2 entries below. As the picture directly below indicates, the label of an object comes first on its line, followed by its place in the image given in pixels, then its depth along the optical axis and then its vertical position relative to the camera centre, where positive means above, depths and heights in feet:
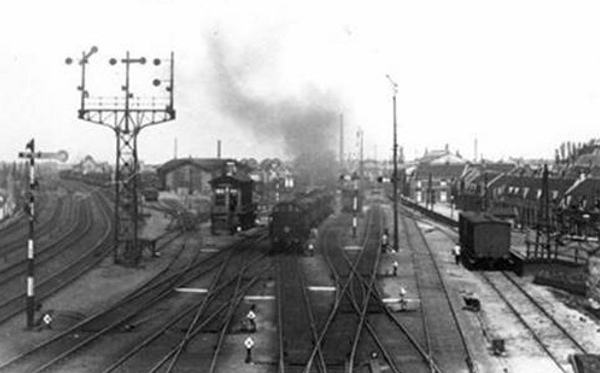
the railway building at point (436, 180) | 355.77 +5.75
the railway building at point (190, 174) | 271.49 +5.80
